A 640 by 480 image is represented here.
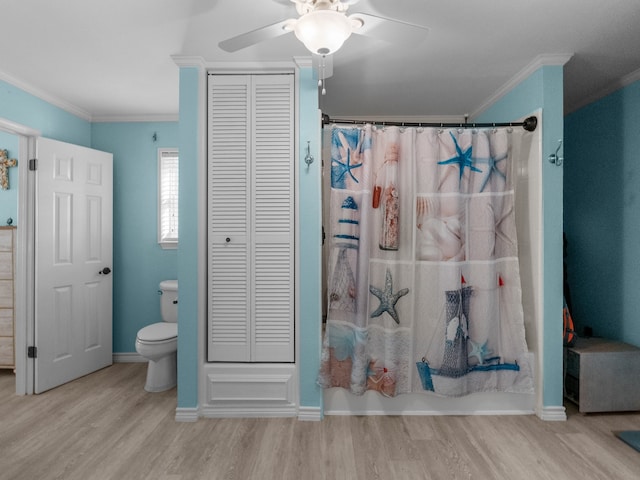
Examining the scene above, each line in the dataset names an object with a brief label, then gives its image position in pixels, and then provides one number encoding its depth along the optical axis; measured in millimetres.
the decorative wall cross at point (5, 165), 3428
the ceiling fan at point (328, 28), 1419
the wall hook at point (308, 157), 2502
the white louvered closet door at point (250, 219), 2557
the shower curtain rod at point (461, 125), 2510
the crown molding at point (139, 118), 3691
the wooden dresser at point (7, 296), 3256
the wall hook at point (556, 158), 2510
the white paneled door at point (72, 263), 3016
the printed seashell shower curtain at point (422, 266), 2494
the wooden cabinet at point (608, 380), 2566
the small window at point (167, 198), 3705
